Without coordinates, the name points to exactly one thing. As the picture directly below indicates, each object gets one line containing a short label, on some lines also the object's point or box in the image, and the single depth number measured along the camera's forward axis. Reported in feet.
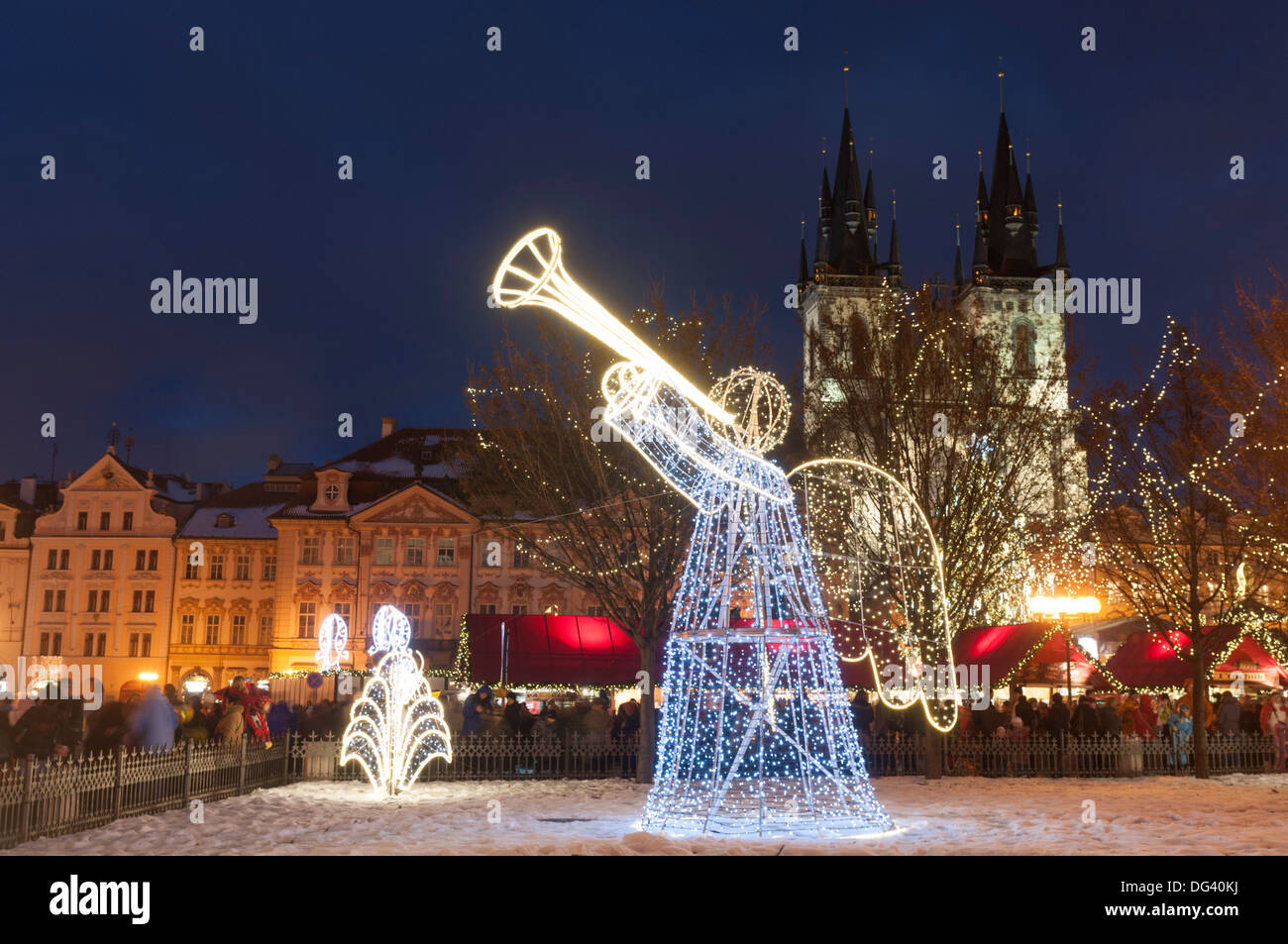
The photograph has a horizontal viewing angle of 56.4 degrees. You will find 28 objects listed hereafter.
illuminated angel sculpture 41.73
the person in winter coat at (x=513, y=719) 72.32
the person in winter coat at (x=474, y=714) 72.69
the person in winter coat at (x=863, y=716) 72.74
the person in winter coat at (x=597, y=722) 74.49
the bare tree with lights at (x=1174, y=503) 70.54
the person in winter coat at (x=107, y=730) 50.75
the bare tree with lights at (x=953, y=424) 70.69
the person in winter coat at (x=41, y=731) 51.01
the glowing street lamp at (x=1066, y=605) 90.34
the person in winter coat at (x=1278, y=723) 72.28
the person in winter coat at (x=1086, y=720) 71.26
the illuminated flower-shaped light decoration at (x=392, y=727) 58.29
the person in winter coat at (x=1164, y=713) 79.51
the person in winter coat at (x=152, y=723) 50.21
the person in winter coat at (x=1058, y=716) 70.28
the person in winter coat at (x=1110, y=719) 71.20
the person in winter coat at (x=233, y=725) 58.34
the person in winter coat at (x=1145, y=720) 73.00
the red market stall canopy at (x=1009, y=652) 78.12
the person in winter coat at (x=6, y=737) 45.80
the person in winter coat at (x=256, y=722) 63.21
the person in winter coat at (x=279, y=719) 67.62
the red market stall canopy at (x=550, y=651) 93.91
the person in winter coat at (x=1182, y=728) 70.95
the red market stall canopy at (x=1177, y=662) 77.99
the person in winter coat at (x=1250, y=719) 78.59
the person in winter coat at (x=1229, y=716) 76.02
